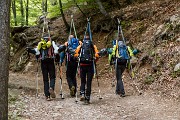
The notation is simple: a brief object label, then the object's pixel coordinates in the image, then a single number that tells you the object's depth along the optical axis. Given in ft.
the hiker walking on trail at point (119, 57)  37.29
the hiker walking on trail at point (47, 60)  35.96
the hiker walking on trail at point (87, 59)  33.78
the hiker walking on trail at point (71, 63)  37.70
